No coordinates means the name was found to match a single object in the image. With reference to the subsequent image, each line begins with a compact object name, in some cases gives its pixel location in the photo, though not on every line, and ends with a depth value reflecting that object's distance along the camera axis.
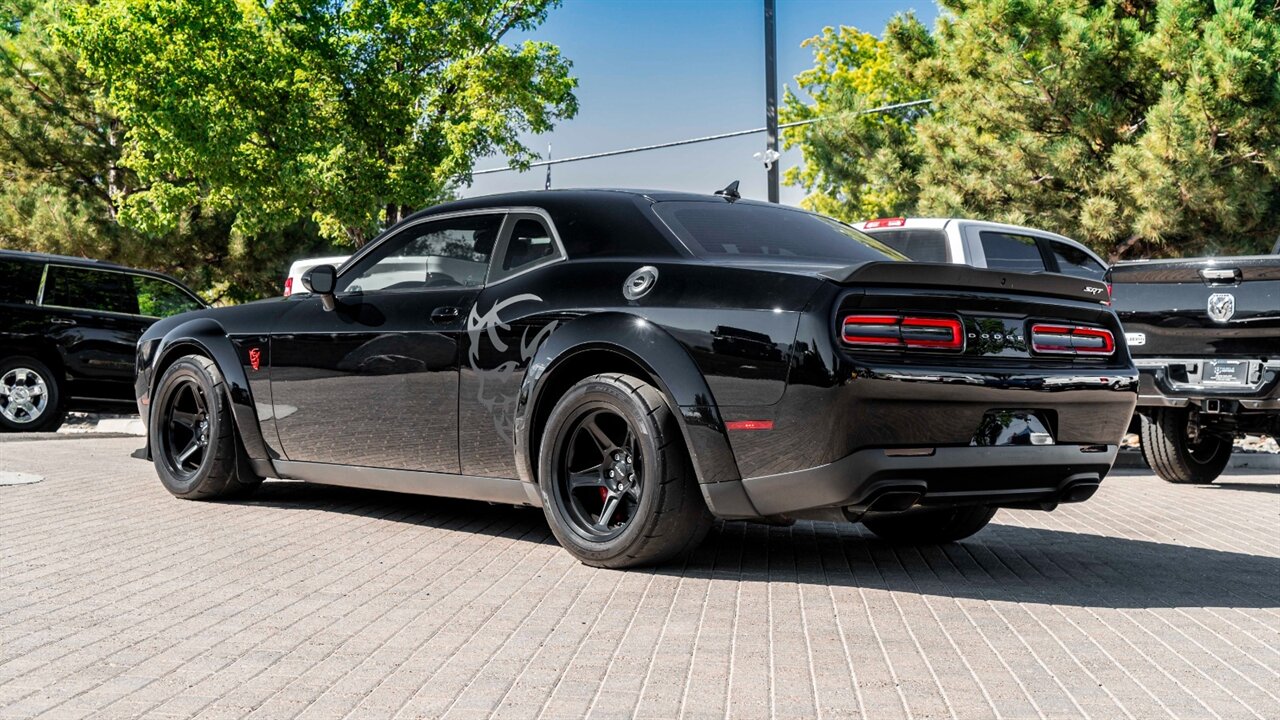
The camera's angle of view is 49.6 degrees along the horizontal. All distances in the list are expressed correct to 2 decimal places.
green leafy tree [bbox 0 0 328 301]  28.98
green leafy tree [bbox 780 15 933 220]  25.17
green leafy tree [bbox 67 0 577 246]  24.62
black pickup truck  9.55
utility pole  19.27
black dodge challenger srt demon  4.99
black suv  13.70
